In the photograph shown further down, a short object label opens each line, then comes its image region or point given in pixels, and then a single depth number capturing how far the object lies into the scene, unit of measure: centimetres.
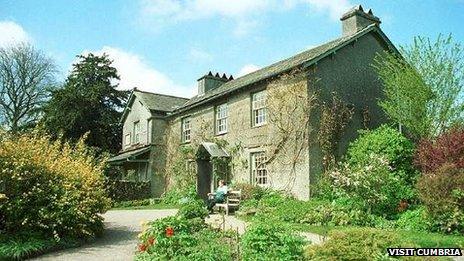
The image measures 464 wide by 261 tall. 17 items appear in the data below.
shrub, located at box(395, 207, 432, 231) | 1263
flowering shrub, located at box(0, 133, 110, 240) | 1099
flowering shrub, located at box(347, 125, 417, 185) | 1709
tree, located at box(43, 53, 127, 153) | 3519
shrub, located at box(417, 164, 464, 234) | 1180
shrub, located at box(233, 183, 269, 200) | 1906
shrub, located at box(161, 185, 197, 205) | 2435
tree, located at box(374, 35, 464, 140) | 1895
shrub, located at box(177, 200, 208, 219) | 982
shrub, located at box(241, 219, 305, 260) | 694
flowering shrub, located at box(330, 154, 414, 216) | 1491
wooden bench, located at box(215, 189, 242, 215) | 1758
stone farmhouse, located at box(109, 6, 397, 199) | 1883
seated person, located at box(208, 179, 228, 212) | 1795
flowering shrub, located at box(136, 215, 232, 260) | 729
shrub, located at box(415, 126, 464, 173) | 1448
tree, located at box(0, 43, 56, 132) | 4372
